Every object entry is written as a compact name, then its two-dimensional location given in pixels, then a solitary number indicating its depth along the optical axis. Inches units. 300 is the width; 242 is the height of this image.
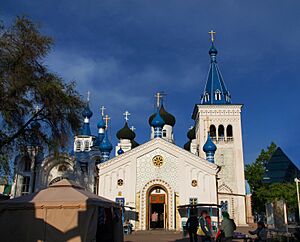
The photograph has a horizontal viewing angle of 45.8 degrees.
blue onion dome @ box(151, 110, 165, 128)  1211.2
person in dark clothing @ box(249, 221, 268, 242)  424.2
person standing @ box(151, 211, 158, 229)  1093.1
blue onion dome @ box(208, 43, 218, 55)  1682.5
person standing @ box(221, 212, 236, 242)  403.9
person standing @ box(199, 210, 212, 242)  461.7
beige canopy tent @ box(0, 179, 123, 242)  406.6
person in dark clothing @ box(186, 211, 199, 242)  533.0
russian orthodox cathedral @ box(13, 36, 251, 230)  1067.3
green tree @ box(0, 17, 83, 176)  589.9
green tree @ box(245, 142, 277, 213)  1689.2
